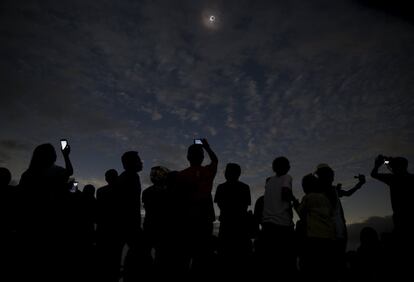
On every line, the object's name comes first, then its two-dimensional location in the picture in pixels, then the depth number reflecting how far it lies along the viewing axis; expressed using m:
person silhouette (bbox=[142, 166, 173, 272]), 3.89
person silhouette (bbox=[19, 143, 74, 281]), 3.43
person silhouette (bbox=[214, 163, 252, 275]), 5.11
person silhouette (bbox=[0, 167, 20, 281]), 3.36
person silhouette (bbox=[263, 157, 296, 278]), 4.54
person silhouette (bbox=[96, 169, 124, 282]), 4.07
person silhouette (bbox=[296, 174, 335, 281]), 4.48
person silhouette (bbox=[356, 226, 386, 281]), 6.29
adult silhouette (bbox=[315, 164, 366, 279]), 4.70
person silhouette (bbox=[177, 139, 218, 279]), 3.87
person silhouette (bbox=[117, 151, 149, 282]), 4.27
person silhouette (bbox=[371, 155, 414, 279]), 4.68
